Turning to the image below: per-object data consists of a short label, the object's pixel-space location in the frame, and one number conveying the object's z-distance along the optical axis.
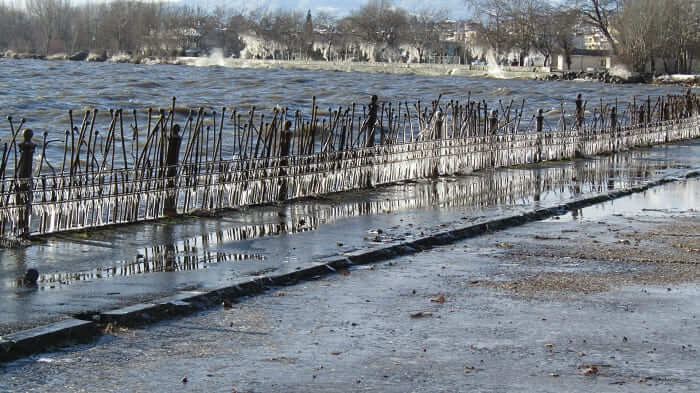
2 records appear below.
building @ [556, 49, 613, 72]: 155.38
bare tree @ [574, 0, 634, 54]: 151.12
